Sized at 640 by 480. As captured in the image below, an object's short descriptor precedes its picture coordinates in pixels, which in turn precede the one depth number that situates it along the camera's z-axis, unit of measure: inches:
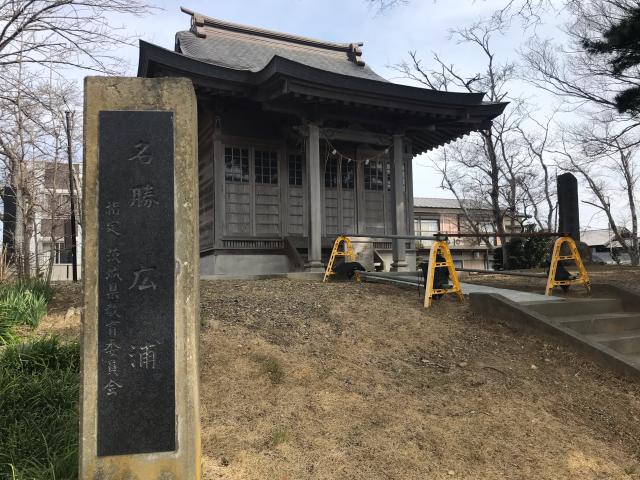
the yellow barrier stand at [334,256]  370.9
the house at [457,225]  1240.2
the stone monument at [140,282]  116.6
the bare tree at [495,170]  896.2
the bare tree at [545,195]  1082.1
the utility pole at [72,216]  437.1
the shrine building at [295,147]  406.9
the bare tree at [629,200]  915.4
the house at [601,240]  1726.6
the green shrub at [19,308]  223.5
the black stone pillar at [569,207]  634.2
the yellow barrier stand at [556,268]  305.6
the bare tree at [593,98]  361.5
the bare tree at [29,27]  293.6
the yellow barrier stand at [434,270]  277.7
